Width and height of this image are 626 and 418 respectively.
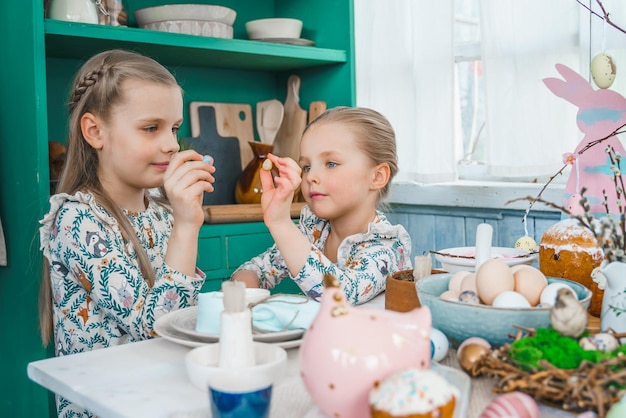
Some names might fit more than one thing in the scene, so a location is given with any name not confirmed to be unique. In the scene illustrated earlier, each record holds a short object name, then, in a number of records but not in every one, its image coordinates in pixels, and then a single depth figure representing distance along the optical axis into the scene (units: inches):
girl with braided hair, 54.2
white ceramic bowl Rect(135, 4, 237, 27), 93.5
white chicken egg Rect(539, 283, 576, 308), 34.9
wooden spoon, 114.5
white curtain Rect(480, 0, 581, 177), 89.8
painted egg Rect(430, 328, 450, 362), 35.2
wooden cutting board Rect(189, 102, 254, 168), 111.4
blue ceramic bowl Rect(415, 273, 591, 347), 33.6
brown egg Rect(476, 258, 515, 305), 35.4
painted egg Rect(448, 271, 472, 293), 39.4
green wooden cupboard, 78.8
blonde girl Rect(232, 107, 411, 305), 55.8
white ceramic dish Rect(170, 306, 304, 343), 37.8
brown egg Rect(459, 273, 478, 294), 37.3
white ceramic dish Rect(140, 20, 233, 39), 93.8
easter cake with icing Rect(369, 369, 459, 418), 22.7
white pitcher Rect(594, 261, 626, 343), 35.3
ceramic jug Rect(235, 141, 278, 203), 106.3
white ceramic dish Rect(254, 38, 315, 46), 105.2
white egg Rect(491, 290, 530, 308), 34.4
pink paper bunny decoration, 54.2
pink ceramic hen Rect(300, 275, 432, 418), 24.9
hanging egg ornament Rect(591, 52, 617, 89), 52.3
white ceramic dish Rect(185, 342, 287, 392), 26.9
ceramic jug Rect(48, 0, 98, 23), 83.4
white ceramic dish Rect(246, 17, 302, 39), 105.3
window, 89.8
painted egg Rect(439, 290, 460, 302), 37.8
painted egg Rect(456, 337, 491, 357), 32.6
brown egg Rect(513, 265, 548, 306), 36.2
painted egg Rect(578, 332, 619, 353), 29.3
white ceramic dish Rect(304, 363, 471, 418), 27.7
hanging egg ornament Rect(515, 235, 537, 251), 55.5
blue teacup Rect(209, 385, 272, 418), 25.7
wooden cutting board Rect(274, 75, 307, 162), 112.0
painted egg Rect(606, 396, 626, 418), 24.3
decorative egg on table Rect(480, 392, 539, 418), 25.0
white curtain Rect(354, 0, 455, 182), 103.3
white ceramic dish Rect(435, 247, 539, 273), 49.7
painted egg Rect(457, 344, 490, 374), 31.8
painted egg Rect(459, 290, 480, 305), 35.5
